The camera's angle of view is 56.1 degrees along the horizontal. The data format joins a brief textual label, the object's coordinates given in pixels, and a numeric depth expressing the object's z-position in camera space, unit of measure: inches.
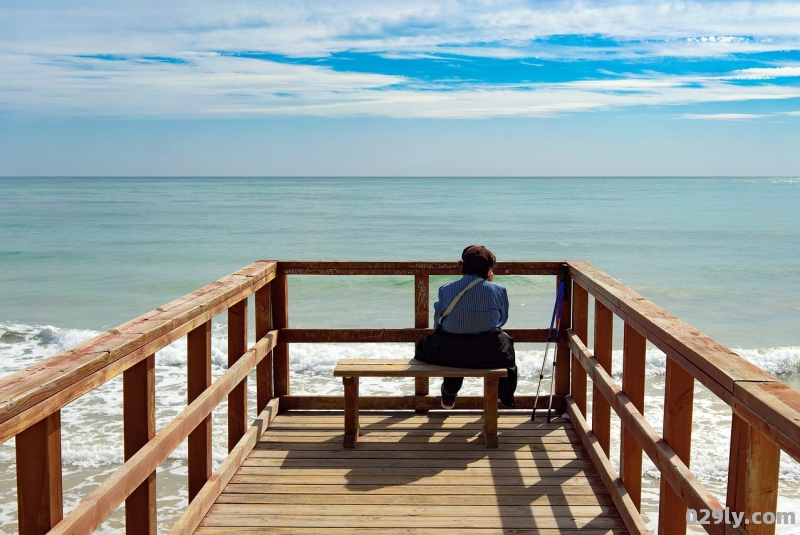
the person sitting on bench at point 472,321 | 179.2
